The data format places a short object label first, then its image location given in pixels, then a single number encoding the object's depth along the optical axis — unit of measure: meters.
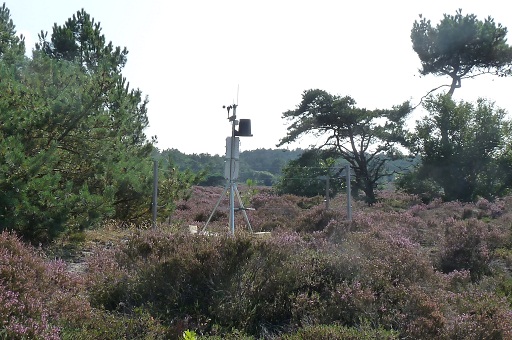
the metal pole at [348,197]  11.93
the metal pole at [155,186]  10.60
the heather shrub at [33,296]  4.07
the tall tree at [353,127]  31.42
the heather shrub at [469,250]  9.51
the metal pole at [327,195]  14.42
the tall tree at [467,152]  27.44
